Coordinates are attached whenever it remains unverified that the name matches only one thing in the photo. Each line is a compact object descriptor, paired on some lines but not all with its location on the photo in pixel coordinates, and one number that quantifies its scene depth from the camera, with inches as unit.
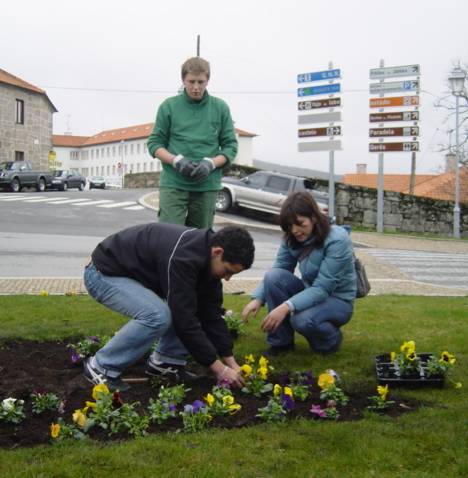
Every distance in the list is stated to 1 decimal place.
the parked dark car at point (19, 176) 1445.1
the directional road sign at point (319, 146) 916.2
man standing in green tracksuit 221.5
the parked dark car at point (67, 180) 1685.9
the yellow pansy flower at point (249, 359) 173.4
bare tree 1469.0
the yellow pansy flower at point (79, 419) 132.0
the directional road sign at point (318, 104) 917.8
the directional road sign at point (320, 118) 914.7
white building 4431.6
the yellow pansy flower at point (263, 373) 160.2
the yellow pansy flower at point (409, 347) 171.5
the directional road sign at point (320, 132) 920.3
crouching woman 184.1
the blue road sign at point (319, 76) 924.6
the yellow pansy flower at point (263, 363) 164.7
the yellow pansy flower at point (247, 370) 161.0
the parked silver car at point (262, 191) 941.8
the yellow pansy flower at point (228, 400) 141.4
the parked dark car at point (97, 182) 2564.0
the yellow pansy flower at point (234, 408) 141.5
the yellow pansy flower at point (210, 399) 141.2
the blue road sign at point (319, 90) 914.7
